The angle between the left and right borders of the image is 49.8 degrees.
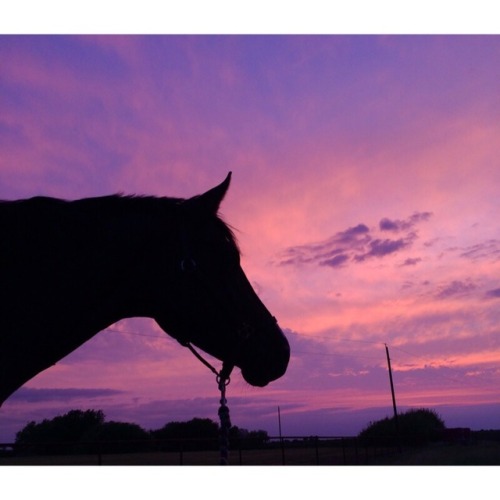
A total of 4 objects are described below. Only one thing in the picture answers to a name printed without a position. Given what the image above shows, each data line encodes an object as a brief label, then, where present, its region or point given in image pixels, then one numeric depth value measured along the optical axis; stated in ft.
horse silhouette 6.34
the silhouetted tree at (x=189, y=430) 58.40
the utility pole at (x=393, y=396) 85.44
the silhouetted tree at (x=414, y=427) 89.00
